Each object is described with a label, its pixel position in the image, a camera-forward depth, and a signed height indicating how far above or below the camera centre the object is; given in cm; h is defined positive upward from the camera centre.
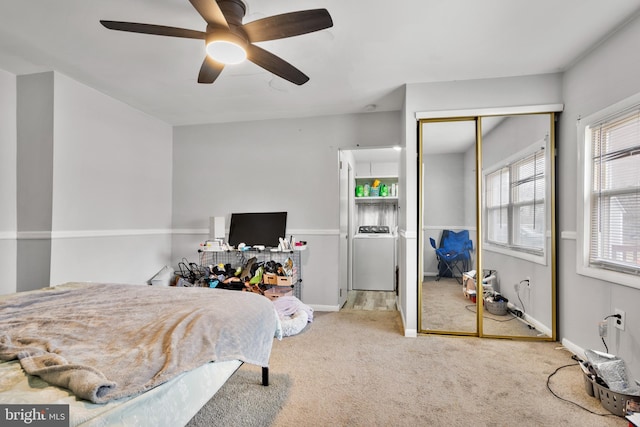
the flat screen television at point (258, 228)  403 -14
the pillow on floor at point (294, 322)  307 -104
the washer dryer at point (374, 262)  527 -72
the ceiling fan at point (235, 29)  166 +106
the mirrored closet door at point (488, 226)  296 -6
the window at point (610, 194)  208 +19
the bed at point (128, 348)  93 -51
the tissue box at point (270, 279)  370 -72
